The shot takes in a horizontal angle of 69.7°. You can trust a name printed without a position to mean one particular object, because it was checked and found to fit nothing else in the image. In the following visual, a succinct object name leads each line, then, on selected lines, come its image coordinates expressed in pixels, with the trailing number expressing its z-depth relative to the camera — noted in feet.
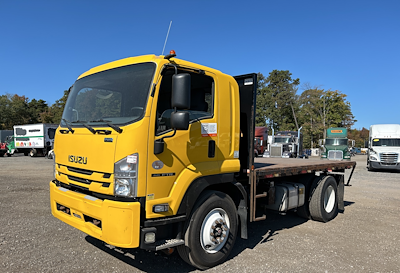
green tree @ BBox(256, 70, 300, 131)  170.09
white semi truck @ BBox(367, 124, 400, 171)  59.31
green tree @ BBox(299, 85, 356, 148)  165.07
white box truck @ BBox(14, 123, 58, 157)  87.25
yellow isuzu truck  10.25
